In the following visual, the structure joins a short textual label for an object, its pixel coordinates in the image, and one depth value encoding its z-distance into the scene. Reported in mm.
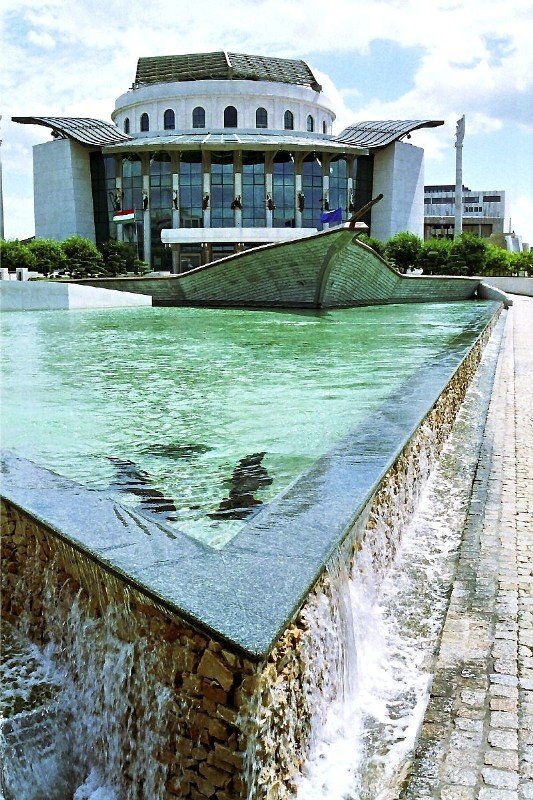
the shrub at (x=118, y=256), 43438
